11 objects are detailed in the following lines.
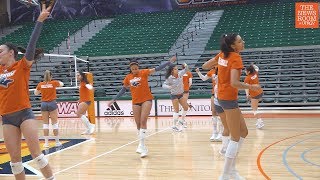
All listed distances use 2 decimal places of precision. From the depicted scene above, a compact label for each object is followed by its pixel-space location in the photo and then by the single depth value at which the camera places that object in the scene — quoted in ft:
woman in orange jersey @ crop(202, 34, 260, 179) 17.85
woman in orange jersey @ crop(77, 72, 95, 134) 41.52
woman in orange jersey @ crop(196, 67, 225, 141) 33.94
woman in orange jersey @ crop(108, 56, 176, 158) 27.91
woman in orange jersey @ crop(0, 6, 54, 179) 15.80
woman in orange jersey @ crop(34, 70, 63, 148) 33.78
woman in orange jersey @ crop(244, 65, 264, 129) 39.04
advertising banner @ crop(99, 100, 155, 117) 61.36
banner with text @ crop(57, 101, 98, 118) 64.75
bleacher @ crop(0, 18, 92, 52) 89.51
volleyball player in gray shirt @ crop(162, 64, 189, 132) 40.00
